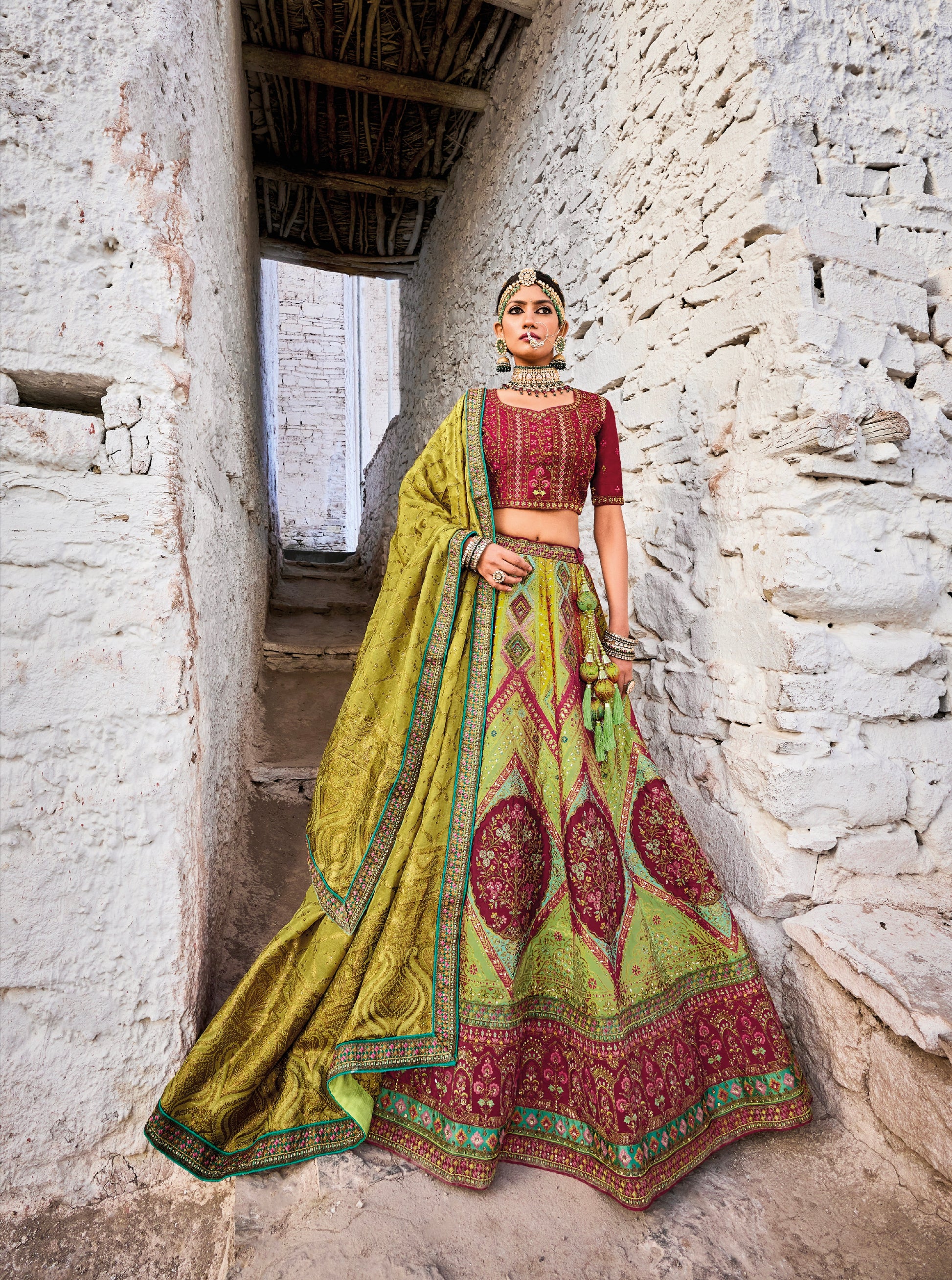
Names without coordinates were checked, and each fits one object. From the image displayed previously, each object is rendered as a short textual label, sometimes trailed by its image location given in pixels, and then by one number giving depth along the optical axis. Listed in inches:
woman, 53.8
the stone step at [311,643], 142.4
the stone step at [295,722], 103.1
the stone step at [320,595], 189.2
